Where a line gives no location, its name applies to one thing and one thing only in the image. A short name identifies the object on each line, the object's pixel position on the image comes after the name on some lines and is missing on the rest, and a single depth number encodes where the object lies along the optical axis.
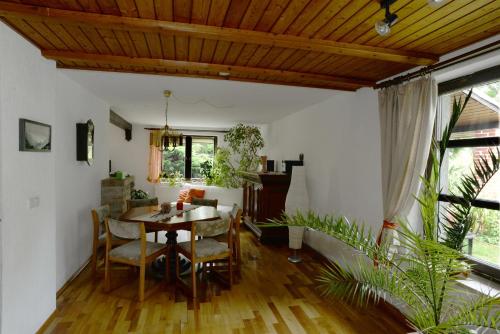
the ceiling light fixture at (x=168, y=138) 4.12
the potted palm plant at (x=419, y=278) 1.50
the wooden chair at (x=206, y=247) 2.97
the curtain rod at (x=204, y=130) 7.67
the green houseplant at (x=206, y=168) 7.53
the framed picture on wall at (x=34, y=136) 2.02
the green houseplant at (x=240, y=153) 6.49
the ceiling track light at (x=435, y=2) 1.43
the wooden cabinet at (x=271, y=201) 4.86
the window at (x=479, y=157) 2.03
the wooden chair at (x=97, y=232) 3.26
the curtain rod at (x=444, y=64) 1.93
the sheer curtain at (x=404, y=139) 2.37
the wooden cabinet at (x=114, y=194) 4.41
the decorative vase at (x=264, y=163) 5.89
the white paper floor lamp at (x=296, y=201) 4.13
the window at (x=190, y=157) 7.72
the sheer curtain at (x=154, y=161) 7.32
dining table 3.07
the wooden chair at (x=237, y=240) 3.49
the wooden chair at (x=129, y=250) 2.88
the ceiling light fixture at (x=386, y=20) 1.55
